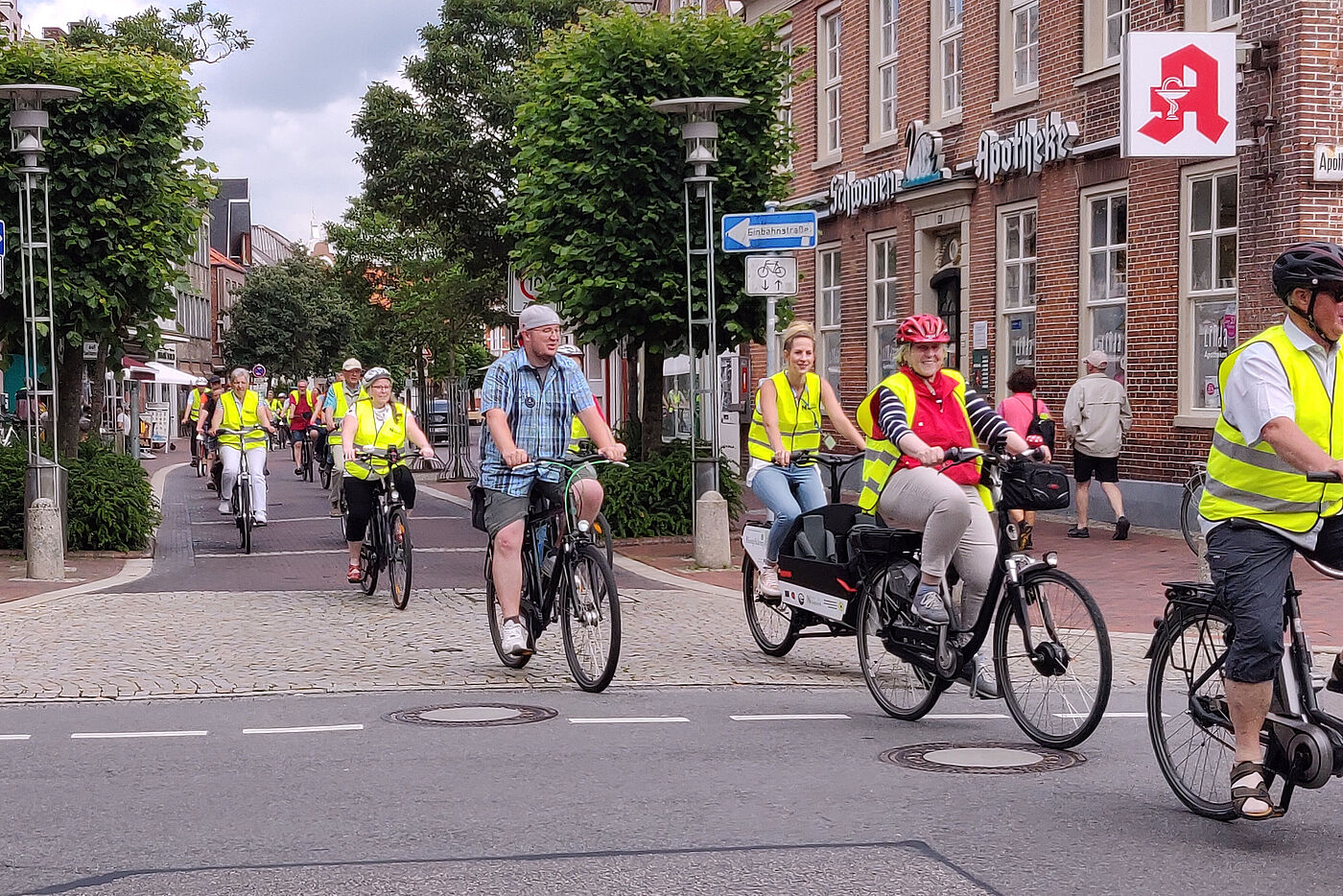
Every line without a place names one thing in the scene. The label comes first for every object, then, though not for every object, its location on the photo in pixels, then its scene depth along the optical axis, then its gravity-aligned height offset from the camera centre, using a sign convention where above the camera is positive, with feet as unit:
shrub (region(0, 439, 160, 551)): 51.60 -2.69
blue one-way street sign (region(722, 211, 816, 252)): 48.52 +4.71
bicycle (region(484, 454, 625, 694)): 27.50 -2.90
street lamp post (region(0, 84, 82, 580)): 45.55 +2.79
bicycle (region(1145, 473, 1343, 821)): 16.90 -3.04
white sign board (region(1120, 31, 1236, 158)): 47.85 +8.37
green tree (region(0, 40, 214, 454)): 52.60 +6.74
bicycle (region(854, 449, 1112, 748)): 21.71 -3.06
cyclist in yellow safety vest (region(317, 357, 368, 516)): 57.92 +0.51
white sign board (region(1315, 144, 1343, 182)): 52.21 +6.84
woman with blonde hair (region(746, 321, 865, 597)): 32.53 -0.55
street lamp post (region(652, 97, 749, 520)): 51.47 +7.09
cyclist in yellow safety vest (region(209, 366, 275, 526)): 57.57 -0.51
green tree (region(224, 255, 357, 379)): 297.53 +14.62
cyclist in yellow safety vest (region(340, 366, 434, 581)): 42.45 -0.81
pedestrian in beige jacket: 56.54 -0.73
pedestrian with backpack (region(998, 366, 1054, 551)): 53.16 -0.10
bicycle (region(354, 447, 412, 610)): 40.06 -3.04
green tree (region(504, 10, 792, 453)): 58.34 +7.90
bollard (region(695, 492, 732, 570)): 48.60 -3.37
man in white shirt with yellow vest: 16.90 -0.81
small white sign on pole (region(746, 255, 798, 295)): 49.32 +3.57
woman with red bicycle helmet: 24.38 -0.87
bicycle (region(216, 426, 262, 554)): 54.90 -3.10
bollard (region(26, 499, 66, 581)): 45.39 -3.21
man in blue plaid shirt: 29.40 -0.32
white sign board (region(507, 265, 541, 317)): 65.46 +4.30
